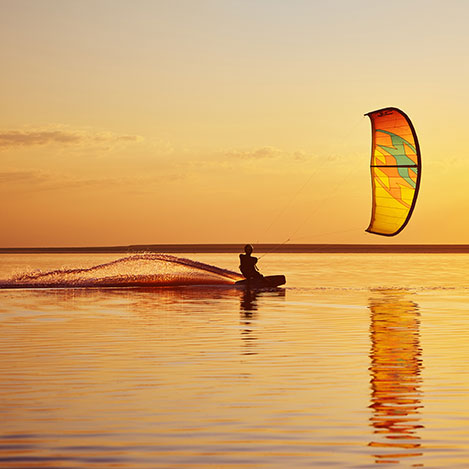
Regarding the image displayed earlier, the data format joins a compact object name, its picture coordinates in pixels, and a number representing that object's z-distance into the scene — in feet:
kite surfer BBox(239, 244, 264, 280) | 118.80
